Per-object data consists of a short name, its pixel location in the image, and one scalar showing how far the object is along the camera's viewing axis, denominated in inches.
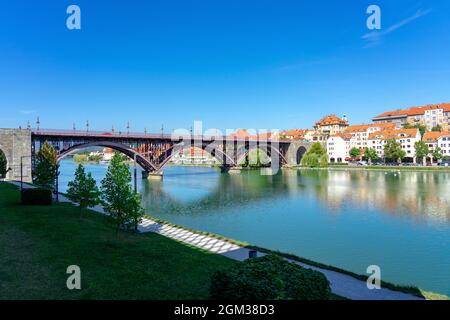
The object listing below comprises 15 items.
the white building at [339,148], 5004.9
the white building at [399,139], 4291.3
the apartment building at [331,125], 6373.0
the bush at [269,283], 301.9
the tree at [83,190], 887.1
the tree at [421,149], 3918.3
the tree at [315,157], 4272.9
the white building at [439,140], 4084.9
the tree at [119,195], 685.3
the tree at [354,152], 4667.8
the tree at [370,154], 4362.7
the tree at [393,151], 4042.8
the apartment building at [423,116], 5442.9
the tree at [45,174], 1263.5
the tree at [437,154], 3927.2
